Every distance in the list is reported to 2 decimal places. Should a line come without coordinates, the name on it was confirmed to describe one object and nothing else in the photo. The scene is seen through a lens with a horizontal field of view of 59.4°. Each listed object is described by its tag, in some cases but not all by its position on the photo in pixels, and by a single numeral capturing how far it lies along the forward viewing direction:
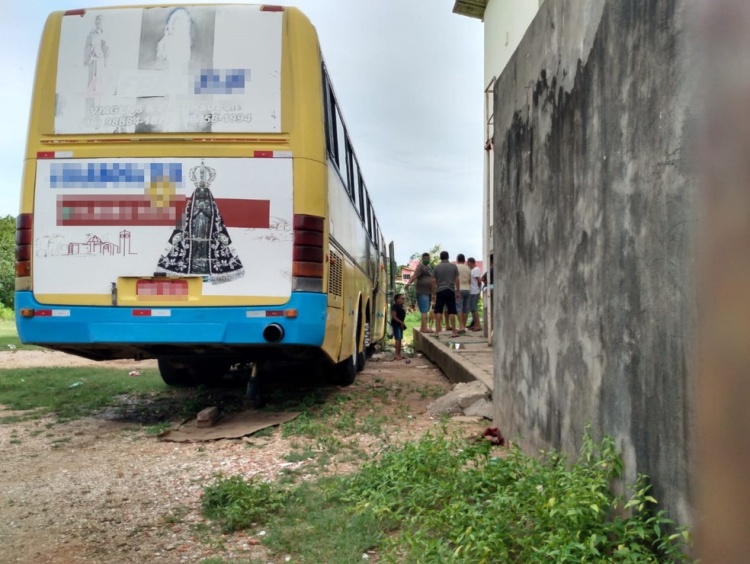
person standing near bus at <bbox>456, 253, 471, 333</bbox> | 13.16
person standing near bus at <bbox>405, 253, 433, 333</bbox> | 12.64
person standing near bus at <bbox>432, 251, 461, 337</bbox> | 11.87
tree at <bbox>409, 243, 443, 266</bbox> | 29.22
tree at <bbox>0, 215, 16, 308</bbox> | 37.88
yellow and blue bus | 5.44
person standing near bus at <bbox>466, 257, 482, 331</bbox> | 13.52
